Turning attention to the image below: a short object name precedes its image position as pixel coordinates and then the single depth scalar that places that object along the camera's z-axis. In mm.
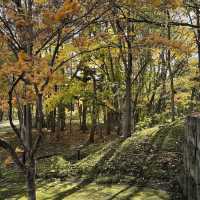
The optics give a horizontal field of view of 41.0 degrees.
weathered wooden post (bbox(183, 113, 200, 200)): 5531
